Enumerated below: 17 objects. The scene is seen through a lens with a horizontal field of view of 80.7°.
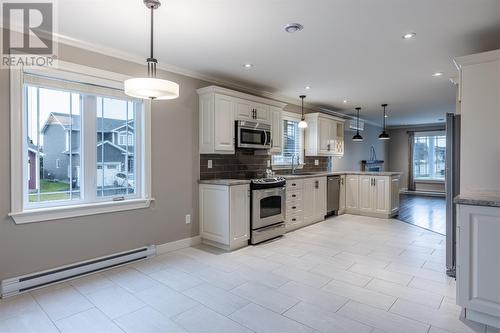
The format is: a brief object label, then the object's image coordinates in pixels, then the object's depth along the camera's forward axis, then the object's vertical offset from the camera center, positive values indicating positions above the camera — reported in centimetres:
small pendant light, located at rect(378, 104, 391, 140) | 729 +69
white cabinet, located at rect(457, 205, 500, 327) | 214 -74
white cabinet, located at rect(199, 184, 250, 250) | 391 -70
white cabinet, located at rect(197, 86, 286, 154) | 411 +70
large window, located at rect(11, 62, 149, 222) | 280 +23
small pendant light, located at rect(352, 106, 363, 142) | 730 +65
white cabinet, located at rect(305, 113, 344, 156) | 634 +64
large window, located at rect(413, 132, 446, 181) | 1026 +28
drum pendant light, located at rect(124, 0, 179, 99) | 205 +55
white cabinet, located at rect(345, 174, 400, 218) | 600 -66
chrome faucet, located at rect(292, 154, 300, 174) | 618 +0
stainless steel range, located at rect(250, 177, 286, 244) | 422 -67
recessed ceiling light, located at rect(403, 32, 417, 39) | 287 +127
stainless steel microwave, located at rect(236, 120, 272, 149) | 441 +46
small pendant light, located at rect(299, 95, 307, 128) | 540 +72
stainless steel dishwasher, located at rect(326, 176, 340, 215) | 607 -65
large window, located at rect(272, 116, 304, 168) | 596 +39
